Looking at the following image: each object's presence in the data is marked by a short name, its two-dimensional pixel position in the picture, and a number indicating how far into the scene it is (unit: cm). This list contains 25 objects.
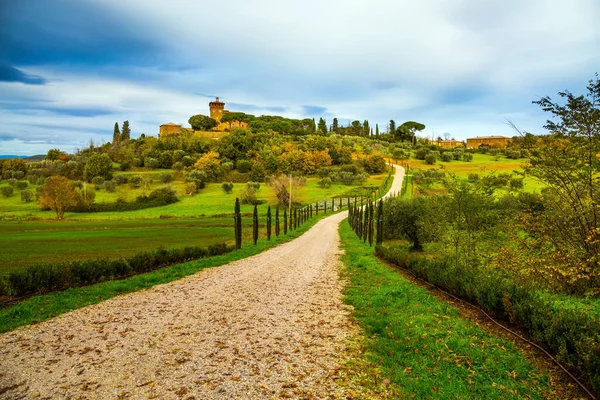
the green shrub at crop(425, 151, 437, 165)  11750
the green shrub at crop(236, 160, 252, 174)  11038
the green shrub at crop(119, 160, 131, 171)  11281
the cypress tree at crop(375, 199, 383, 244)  2224
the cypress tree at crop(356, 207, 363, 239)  3261
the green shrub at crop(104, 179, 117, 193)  8650
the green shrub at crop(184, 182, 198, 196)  8450
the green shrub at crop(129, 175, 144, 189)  8894
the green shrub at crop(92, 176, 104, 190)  9281
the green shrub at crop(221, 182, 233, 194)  8450
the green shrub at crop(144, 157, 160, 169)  11369
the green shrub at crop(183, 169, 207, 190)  8938
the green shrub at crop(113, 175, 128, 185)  9131
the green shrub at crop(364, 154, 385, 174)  10862
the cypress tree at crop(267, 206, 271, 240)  3028
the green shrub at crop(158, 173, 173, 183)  9469
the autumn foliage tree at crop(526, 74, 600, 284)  859
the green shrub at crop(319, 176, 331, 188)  9225
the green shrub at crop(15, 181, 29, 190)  8669
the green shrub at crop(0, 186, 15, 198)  8019
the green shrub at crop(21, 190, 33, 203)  7631
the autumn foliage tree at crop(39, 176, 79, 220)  6053
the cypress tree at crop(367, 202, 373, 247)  2671
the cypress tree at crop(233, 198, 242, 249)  2295
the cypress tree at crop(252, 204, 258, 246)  2698
